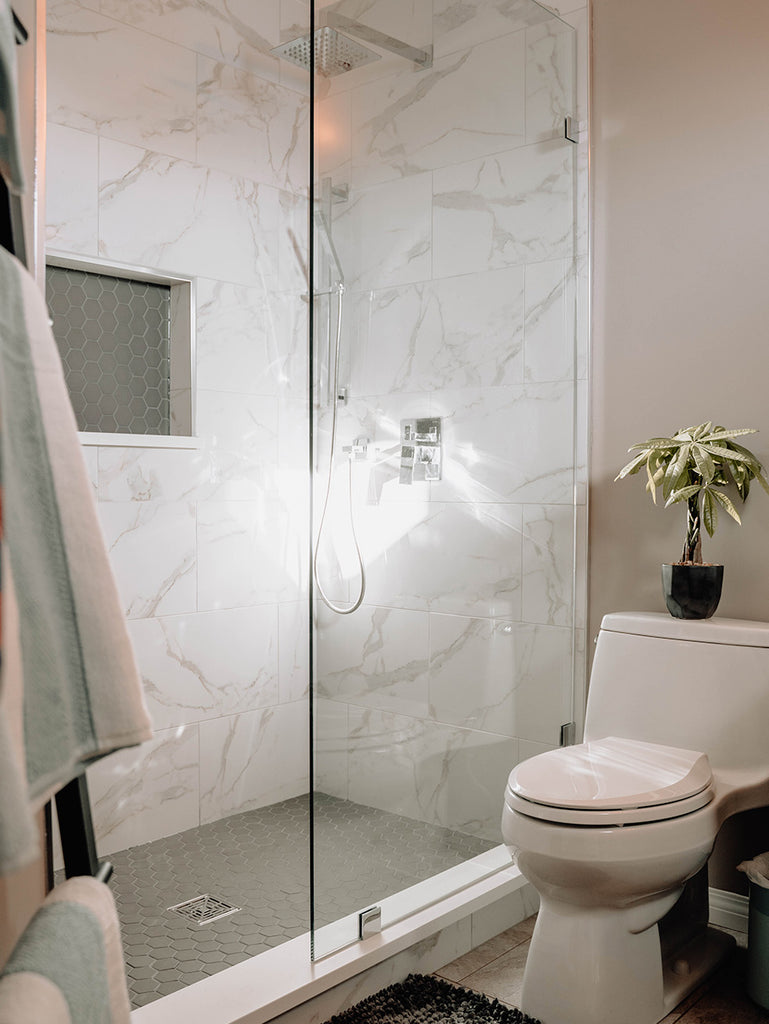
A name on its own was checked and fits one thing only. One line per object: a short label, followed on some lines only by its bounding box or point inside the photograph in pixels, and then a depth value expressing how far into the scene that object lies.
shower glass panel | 1.98
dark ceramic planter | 2.14
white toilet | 1.73
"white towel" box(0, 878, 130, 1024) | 0.76
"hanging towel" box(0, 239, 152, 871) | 0.73
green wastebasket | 1.90
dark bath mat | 1.85
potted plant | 2.12
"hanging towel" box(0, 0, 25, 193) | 0.70
